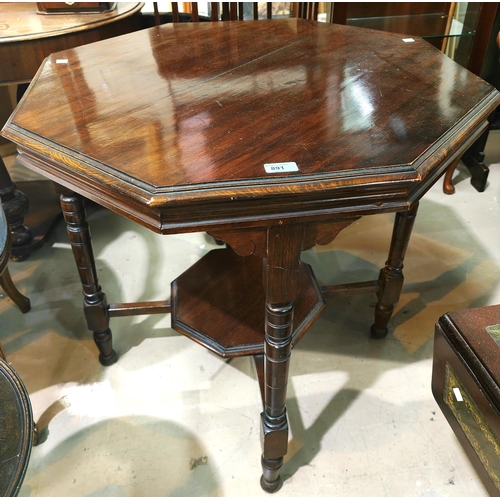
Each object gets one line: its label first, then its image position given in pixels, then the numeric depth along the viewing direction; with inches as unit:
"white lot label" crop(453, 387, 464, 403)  34.2
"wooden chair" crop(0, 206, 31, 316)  46.8
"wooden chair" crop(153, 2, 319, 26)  64.9
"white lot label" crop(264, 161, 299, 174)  30.3
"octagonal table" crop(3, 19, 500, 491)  30.5
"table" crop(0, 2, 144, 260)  56.9
